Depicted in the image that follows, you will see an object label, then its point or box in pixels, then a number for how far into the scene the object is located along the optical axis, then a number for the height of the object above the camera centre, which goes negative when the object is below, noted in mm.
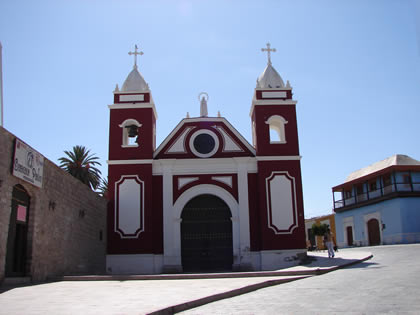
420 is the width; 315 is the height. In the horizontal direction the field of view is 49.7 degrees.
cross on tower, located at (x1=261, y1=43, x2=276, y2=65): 24766 +10761
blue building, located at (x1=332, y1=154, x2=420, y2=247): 33781 +3536
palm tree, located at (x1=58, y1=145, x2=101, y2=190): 37500 +7274
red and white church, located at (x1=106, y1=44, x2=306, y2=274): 21391 +2880
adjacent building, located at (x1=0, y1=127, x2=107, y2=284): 12617 +1281
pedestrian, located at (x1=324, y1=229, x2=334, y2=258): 22361 +97
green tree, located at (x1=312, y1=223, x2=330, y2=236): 46556 +2126
